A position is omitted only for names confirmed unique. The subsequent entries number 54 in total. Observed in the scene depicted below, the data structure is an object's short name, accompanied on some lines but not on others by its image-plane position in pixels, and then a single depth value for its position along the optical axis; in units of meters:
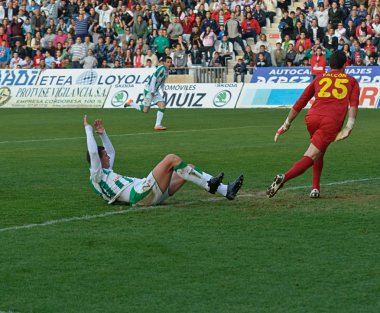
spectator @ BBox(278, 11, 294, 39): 37.19
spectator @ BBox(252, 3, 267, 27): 39.09
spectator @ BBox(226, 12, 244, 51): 38.19
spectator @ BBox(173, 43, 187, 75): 37.78
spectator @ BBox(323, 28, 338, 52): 34.75
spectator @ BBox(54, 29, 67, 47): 42.16
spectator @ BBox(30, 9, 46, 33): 43.83
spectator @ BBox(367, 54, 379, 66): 33.03
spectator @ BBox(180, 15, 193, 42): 39.81
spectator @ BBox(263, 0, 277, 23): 39.75
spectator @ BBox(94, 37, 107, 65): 39.75
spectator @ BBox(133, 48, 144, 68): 38.22
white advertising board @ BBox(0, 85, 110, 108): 36.16
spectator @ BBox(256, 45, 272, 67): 36.19
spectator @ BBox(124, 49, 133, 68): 38.95
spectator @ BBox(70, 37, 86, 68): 39.91
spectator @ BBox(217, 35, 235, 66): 37.62
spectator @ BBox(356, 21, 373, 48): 35.22
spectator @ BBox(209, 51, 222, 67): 37.16
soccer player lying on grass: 10.85
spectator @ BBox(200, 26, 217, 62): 38.22
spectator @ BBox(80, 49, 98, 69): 38.91
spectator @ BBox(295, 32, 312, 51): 35.75
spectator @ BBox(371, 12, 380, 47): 35.25
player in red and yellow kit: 11.58
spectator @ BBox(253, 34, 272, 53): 37.09
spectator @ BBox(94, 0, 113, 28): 42.75
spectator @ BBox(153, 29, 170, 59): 38.97
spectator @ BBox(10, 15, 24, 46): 43.69
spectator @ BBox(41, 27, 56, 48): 42.62
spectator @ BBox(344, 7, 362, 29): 35.84
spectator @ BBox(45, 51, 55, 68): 40.75
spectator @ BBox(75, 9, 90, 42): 42.15
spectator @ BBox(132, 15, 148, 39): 40.47
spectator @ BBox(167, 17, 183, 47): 39.62
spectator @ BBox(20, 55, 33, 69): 41.08
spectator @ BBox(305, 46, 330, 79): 32.78
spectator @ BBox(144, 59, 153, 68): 36.84
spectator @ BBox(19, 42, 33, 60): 42.28
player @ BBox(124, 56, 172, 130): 25.11
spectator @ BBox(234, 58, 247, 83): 35.78
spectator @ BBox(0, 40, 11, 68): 42.00
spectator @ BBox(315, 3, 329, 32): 36.97
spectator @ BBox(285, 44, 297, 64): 35.53
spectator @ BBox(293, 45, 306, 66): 35.42
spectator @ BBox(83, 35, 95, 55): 40.03
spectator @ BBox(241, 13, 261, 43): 38.75
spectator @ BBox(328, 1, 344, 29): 36.50
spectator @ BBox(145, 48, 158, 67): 37.59
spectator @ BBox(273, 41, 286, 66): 35.94
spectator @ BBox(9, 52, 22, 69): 41.06
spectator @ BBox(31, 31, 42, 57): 42.31
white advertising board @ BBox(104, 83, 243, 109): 33.72
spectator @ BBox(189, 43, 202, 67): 38.09
